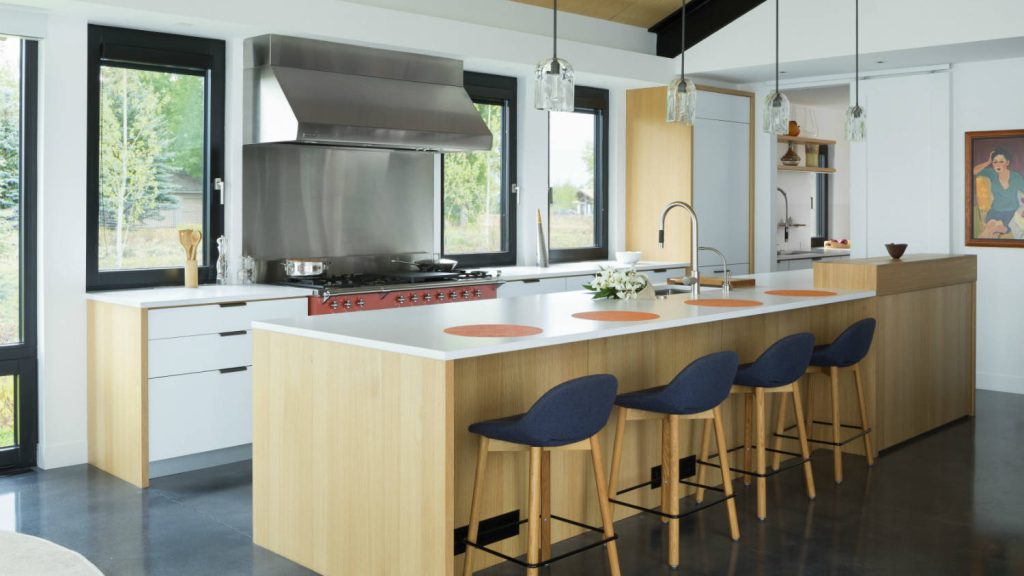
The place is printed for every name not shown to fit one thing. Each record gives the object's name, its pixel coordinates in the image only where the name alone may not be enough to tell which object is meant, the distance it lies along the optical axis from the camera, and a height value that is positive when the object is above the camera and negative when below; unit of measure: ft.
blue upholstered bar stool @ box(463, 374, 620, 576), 10.44 -1.87
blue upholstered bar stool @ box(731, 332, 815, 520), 14.03 -1.67
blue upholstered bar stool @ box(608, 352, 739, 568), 12.16 -1.87
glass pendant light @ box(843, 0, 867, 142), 18.43 +2.57
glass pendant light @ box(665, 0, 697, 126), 14.70 +2.40
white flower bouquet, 15.53 -0.42
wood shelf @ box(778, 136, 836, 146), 32.98 +4.12
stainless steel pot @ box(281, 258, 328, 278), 19.65 -0.19
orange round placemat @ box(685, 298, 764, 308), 14.73 -0.68
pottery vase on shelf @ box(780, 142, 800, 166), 33.10 +3.43
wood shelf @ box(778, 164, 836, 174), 32.61 +3.07
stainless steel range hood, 18.31 +3.16
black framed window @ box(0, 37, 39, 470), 16.49 +0.08
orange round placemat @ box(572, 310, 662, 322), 12.97 -0.77
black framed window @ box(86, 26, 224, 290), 17.63 +1.99
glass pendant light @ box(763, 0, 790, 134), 16.38 +2.49
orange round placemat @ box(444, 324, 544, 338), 11.26 -0.86
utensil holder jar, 17.98 -0.31
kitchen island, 10.55 -1.88
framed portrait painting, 23.77 +1.75
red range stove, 18.21 -0.62
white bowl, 26.07 +0.03
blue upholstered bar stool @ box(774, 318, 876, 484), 15.97 -1.62
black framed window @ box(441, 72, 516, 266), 23.89 +1.72
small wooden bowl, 19.51 +0.19
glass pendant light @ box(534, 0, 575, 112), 12.17 +2.18
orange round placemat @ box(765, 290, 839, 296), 16.66 -0.59
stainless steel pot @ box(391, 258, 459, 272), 21.79 -0.14
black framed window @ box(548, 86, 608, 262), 26.37 +2.18
